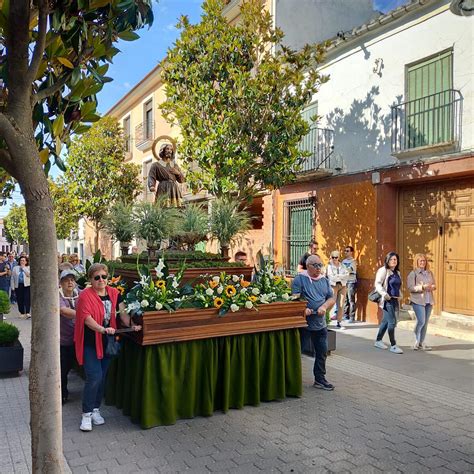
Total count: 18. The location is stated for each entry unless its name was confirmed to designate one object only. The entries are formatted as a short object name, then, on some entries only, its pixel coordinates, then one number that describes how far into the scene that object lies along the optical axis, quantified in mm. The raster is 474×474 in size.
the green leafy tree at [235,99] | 10297
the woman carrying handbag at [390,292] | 7875
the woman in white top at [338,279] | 10734
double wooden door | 9430
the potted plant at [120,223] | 6875
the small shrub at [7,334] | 6531
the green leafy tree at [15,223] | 45312
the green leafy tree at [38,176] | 2479
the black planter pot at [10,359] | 6375
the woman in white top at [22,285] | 11938
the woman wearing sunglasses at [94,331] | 4527
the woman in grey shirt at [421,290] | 7815
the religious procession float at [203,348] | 4570
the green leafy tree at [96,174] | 20078
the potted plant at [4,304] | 8648
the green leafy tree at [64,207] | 20944
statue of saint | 7977
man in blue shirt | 5820
